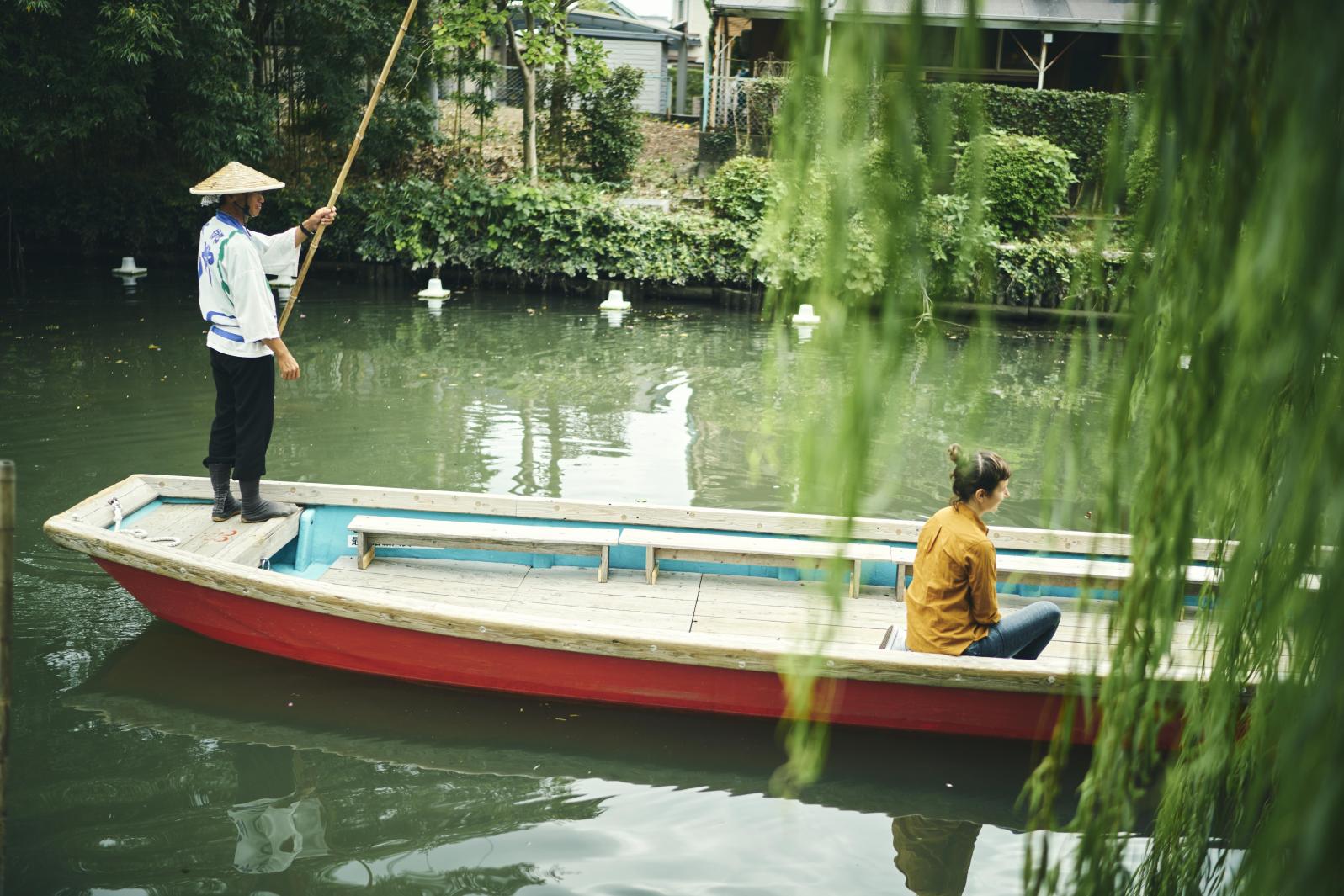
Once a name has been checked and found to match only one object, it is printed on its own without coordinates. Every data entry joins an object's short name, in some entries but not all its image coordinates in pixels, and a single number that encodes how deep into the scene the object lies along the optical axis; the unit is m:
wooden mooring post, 2.61
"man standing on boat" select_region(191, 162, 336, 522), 5.00
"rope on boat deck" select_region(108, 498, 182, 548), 5.16
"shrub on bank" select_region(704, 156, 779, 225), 16.70
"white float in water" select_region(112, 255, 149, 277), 16.77
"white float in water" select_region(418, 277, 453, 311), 15.71
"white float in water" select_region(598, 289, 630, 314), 15.51
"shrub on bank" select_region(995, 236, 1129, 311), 15.40
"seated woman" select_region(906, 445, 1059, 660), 4.02
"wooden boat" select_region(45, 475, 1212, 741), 4.42
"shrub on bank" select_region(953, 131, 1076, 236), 15.91
